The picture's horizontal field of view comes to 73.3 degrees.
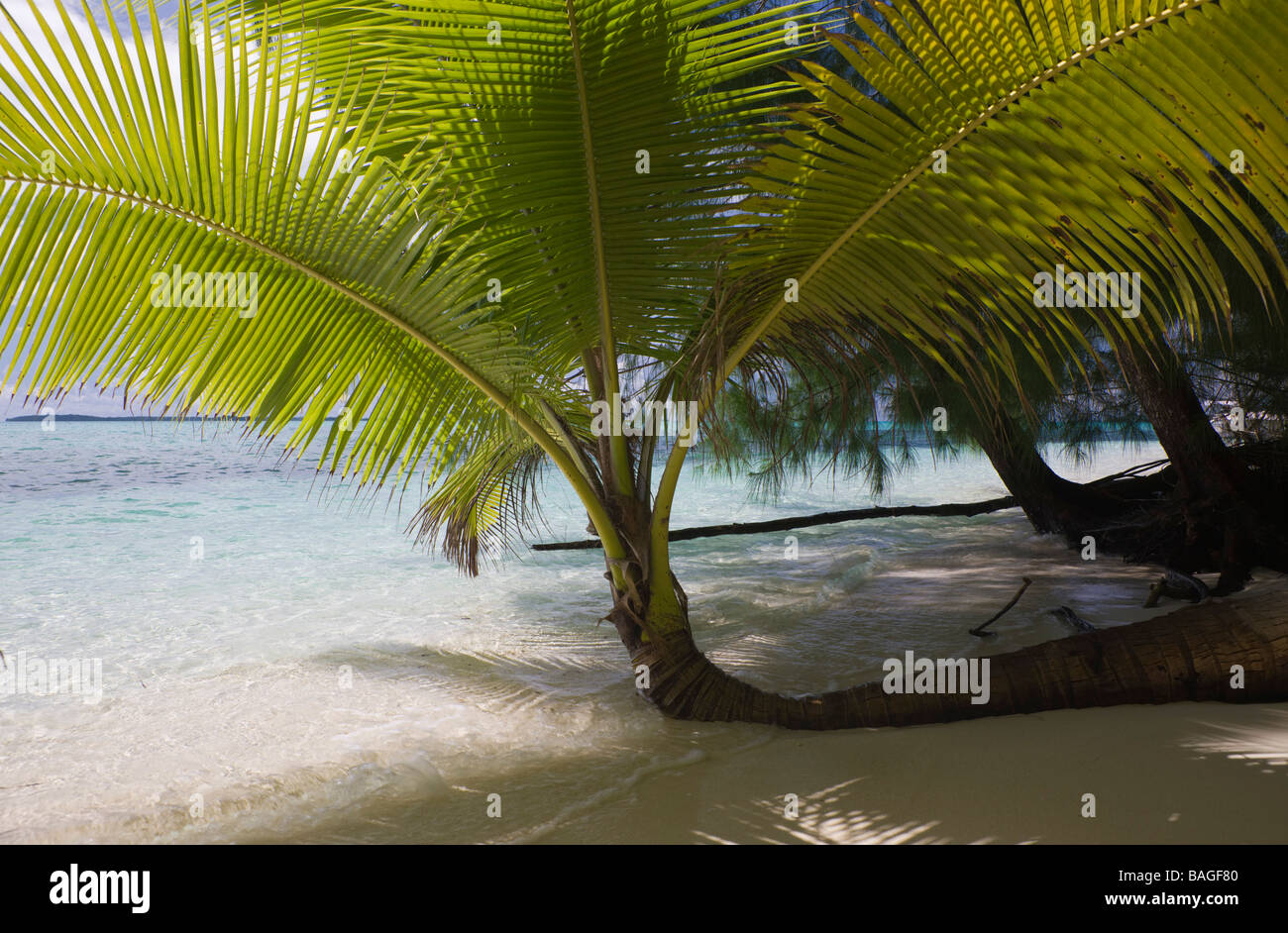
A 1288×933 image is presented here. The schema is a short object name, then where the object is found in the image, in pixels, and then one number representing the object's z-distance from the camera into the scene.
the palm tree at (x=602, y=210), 1.92
